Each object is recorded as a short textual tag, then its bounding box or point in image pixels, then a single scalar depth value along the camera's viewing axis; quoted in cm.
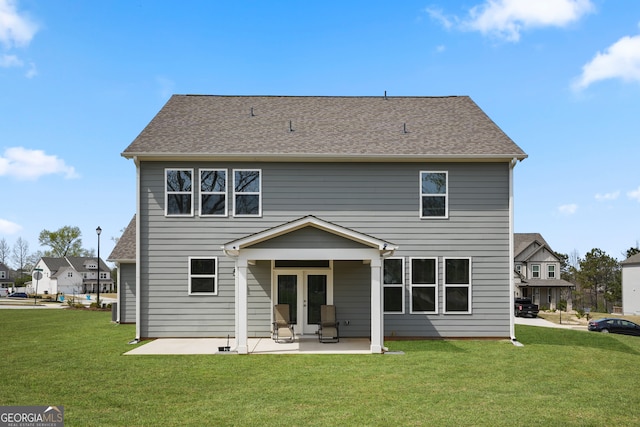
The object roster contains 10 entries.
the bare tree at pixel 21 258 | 9438
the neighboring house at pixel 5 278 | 8569
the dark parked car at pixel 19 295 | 6266
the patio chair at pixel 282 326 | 1415
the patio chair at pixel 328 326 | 1448
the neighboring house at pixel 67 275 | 7562
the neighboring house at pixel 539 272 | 4438
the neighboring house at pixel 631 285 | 4684
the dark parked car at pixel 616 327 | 2691
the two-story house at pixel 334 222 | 1535
